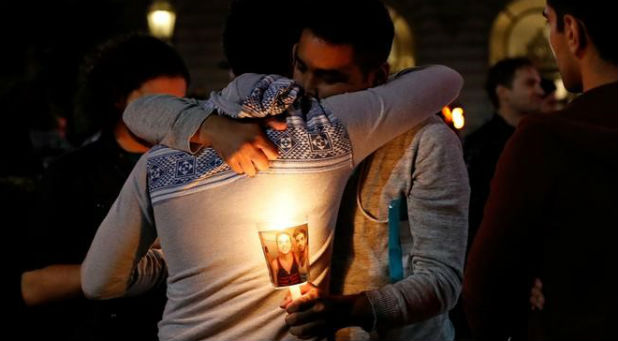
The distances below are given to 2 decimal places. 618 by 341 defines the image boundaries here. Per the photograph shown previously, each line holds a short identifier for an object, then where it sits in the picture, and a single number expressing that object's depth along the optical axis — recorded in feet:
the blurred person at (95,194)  9.51
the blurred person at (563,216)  4.97
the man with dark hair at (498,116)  17.71
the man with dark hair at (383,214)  6.38
